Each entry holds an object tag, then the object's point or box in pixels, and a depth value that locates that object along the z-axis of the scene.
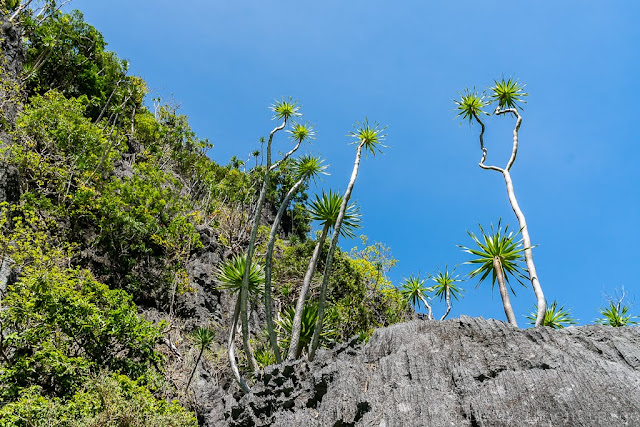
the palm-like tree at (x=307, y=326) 11.21
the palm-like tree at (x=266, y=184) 10.23
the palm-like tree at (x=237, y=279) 10.94
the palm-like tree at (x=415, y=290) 15.80
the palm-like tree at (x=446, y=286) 14.16
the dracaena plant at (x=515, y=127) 9.78
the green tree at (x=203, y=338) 13.52
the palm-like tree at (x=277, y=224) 10.13
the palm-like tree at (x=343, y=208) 10.09
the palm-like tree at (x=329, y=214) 11.97
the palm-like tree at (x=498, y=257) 9.95
